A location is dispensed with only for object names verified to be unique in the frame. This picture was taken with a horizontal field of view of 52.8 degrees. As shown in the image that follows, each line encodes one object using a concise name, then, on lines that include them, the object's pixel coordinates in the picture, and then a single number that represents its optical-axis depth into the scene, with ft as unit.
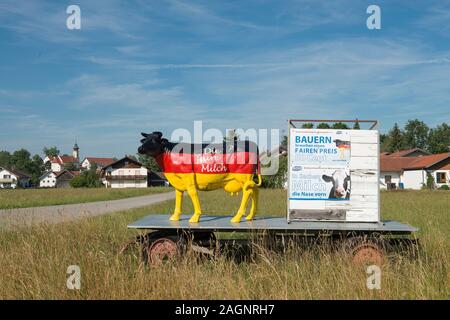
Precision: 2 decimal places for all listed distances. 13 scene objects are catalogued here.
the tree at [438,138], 355.73
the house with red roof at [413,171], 201.16
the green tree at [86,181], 257.55
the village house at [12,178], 411.75
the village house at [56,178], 402.72
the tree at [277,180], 161.38
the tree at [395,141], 348.18
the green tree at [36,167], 459.11
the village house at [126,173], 287.28
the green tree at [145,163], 269.34
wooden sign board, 23.40
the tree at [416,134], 367.86
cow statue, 25.20
